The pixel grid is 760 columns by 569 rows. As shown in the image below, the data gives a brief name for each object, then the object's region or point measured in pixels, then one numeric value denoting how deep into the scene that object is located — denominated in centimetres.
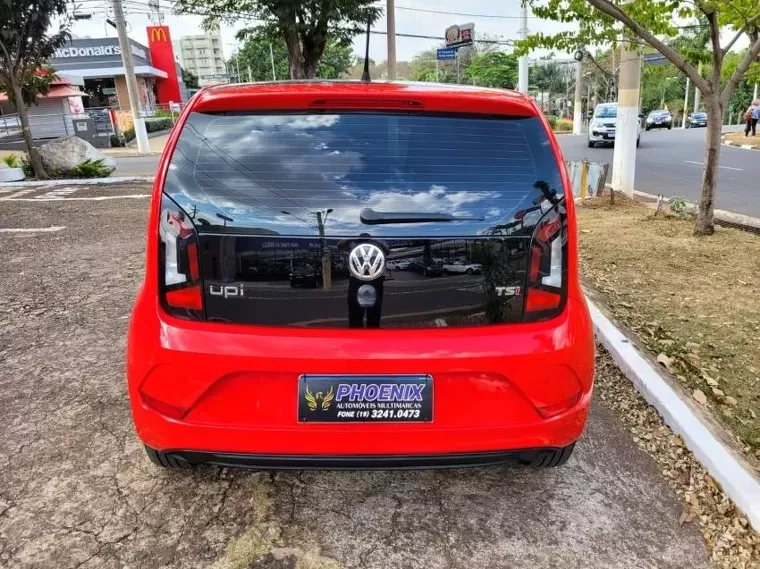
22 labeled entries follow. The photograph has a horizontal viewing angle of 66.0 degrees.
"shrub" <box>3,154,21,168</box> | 1272
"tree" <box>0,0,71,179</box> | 1125
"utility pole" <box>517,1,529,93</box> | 2545
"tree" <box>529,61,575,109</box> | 7375
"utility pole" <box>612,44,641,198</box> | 947
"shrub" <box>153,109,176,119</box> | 3771
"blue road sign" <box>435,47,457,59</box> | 3259
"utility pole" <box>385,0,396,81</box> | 1784
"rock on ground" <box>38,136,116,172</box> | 1295
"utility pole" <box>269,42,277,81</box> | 5767
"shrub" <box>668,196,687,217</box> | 738
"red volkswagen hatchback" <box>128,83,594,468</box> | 190
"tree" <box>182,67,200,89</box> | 6413
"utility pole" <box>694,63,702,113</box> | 5984
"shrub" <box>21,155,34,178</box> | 1281
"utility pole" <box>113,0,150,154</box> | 2131
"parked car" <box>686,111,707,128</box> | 4812
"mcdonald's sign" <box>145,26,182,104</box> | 4347
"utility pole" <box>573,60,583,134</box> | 4044
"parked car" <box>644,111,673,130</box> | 4034
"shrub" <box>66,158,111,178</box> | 1293
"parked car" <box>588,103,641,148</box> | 2279
